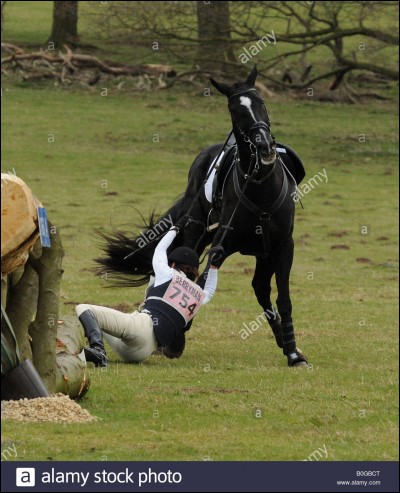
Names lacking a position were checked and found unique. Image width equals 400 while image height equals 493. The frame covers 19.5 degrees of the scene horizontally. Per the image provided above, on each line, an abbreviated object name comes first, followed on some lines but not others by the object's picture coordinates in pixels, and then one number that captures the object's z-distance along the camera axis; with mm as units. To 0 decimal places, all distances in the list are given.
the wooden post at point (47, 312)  8836
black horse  11492
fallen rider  11078
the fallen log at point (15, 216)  7828
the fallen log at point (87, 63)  40719
